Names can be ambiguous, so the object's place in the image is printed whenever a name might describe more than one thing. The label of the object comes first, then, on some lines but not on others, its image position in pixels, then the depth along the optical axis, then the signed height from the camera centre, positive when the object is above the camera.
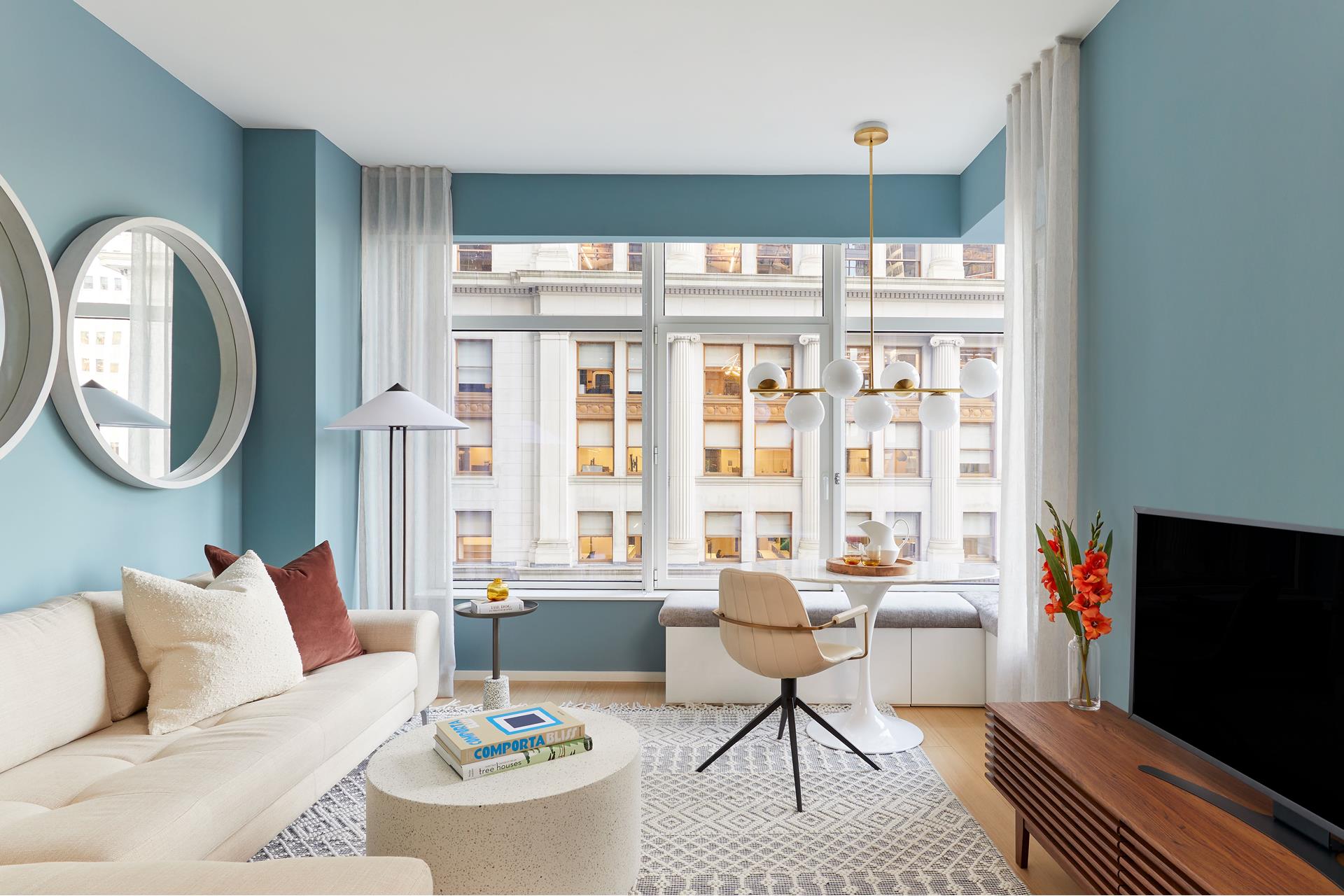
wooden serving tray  3.33 -0.54
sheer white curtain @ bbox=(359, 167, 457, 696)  4.13 +0.57
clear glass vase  2.34 -0.69
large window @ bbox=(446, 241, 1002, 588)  4.49 +0.15
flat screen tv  1.49 -0.44
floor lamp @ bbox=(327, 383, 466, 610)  3.50 +0.11
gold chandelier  3.27 +0.23
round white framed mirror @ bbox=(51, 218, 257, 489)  2.64 +0.32
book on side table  3.34 -0.72
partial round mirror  2.34 +0.35
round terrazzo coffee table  1.82 -0.91
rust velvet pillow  2.92 -0.64
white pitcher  3.41 -0.44
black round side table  2.73 -0.89
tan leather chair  2.90 -0.73
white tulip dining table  3.27 -1.05
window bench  3.92 -1.09
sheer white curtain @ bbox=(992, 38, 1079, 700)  2.75 +0.34
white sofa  1.69 -0.84
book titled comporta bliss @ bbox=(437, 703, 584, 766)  2.05 -0.79
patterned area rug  2.30 -1.28
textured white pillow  2.37 -0.66
